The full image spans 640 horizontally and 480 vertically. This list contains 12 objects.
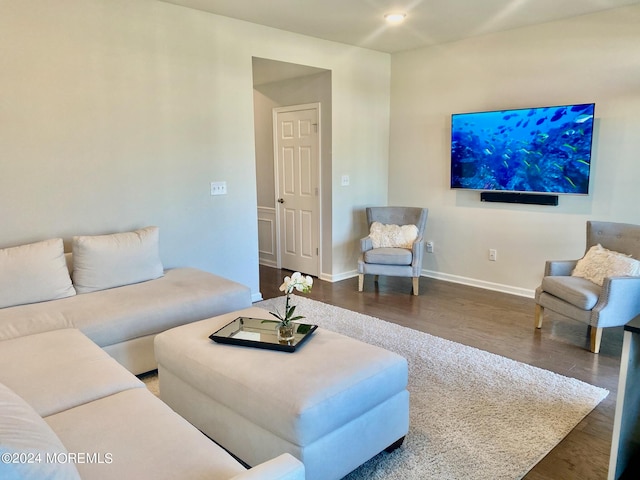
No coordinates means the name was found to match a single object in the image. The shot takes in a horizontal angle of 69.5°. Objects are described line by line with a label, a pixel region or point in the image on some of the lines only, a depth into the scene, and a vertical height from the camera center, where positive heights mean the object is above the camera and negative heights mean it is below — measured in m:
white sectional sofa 1.23 -0.86
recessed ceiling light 4.00 +1.31
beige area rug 2.11 -1.34
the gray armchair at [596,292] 3.23 -0.91
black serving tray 2.21 -0.83
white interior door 5.40 -0.21
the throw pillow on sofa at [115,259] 3.16 -0.63
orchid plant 2.27 -0.57
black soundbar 4.40 -0.31
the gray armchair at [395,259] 4.74 -0.94
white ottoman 1.79 -0.95
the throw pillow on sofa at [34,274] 2.82 -0.64
